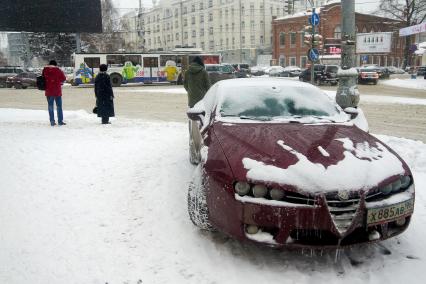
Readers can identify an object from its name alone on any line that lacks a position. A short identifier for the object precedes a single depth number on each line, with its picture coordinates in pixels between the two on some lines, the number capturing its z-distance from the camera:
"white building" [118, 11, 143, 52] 56.04
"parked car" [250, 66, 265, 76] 47.03
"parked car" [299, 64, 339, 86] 28.55
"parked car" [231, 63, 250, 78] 35.29
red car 2.93
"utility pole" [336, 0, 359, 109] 7.60
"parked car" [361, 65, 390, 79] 40.52
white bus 29.39
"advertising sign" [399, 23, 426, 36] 26.72
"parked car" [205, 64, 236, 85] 31.19
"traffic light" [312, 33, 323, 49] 14.73
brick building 57.38
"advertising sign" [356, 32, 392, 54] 40.62
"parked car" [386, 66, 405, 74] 56.58
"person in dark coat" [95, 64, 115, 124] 9.67
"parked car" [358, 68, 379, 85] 30.88
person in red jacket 9.66
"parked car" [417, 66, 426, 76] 40.60
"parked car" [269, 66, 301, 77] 43.80
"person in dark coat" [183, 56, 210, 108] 8.41
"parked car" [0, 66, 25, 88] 32.06
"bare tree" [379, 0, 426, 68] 52.78
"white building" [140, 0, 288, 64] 72.44
